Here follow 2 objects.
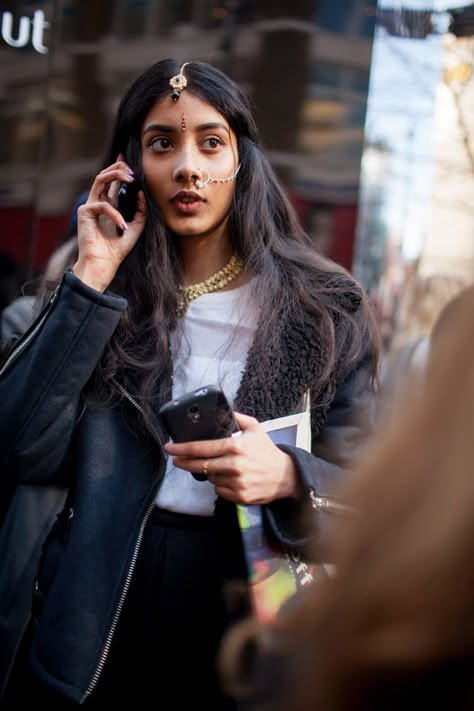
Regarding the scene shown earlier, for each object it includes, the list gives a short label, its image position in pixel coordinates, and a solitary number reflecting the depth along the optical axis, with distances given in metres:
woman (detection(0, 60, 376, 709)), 1.91
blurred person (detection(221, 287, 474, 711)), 0.75
